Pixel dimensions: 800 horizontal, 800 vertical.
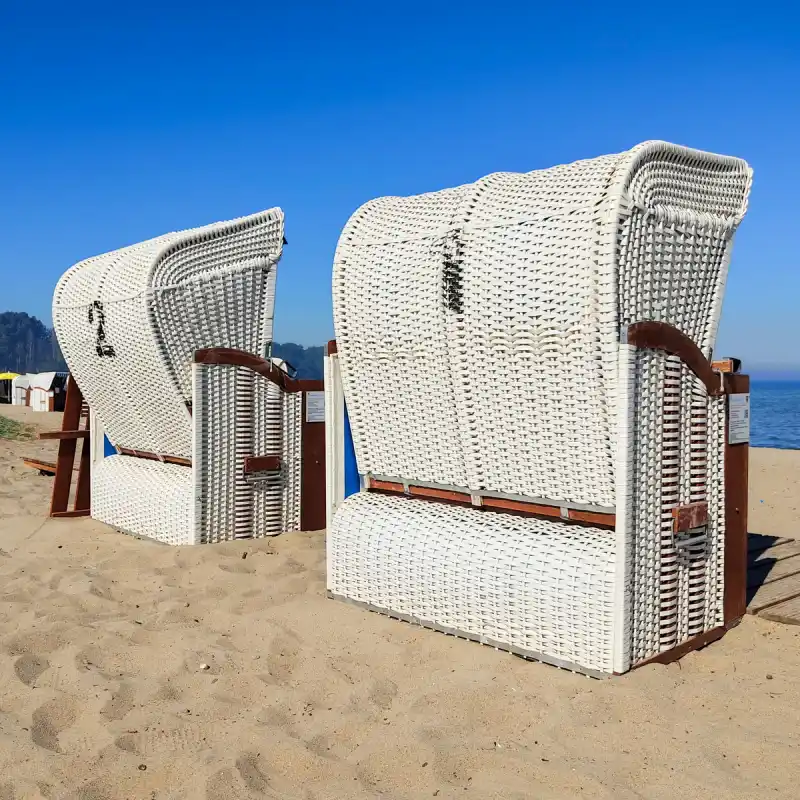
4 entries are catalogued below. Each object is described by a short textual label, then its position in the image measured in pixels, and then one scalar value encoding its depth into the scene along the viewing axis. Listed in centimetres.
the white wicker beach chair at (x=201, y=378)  638
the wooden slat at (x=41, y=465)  1000
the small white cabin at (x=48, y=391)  2911
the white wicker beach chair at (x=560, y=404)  363
